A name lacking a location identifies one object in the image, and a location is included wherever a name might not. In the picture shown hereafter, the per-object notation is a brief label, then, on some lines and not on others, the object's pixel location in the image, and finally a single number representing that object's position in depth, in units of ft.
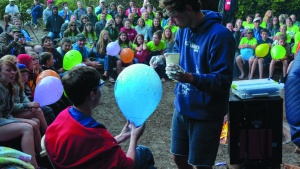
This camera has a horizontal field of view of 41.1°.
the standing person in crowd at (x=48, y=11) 41.01
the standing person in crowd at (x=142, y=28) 36.45
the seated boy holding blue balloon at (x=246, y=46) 33.57
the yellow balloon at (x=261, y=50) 32.86
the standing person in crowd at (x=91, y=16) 40.19
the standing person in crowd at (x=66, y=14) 42.67
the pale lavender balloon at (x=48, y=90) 16.07
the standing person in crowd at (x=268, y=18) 41.55
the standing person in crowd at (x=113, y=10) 42.93
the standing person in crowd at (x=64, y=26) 35.47
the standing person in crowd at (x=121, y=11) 40.82
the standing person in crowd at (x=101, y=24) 36.58
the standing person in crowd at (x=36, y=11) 47.16
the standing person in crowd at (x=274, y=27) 39.80
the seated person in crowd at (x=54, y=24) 38.09
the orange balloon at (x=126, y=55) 29.94
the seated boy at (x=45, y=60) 20.67
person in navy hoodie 9.08
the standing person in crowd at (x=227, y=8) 37.42
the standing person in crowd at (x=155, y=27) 36.63
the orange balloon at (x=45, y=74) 17.29
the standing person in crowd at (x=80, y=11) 43.10
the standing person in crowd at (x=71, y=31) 31.71
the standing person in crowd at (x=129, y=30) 34.99
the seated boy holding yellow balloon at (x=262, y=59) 32.99
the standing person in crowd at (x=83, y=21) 35.88
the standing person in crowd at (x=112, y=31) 33.71
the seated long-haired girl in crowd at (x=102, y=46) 30.32
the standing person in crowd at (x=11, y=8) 44.60
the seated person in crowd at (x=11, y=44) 22.35
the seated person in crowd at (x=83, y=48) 28.40
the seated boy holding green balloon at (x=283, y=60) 33.04
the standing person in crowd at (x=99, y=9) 43.54
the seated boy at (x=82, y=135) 7.58
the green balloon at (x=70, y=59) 24.09
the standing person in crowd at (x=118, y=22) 37.58
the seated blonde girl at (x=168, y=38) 34.12
